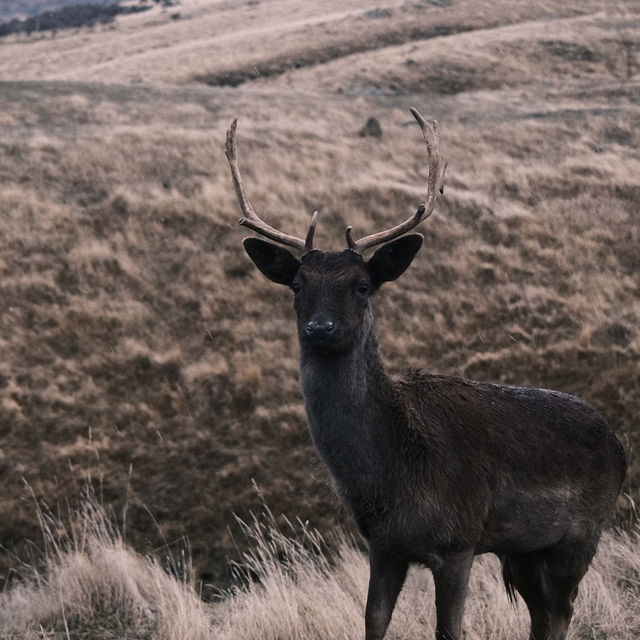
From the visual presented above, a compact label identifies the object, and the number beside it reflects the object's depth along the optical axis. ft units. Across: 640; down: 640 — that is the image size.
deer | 30.25
